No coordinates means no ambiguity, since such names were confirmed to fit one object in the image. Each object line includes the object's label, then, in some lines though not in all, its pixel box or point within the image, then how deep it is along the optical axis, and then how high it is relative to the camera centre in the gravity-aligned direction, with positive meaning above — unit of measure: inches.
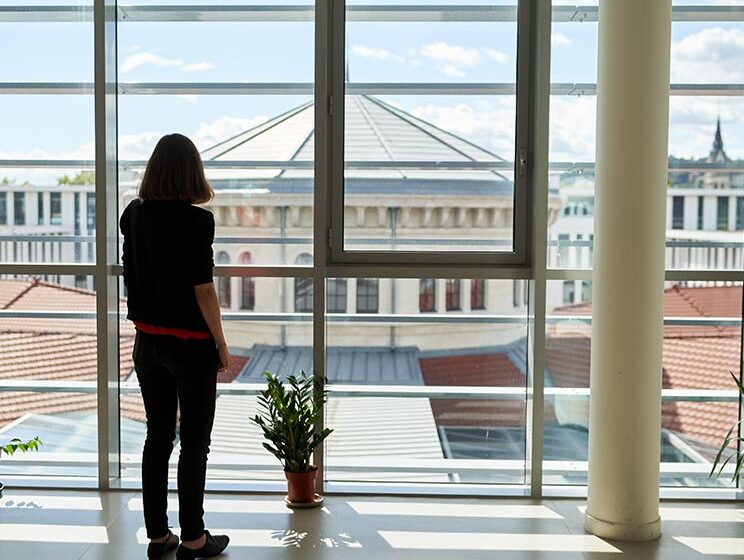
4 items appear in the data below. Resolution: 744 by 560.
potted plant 169.3 -37.7
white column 152.2 -6.5
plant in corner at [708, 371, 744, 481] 173.6 -41.4
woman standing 135.9 -13.0
